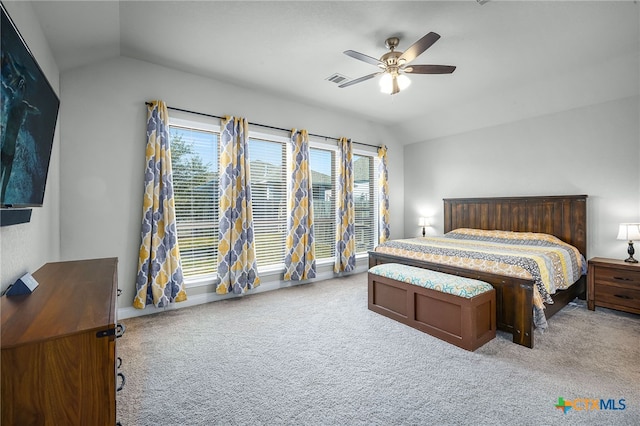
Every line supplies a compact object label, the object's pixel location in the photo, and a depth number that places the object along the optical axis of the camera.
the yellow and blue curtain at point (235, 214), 3.91
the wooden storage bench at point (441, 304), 2.58
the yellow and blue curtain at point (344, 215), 5.25
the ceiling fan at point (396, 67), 2.66
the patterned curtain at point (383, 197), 5.94
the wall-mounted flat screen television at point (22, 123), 1.36
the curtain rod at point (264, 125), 3.68
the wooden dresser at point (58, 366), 1.01
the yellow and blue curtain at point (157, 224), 3.35
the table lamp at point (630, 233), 3.43
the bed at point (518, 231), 2.67
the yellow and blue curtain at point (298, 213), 4.61
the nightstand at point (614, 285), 3.28
